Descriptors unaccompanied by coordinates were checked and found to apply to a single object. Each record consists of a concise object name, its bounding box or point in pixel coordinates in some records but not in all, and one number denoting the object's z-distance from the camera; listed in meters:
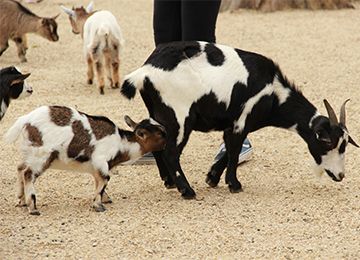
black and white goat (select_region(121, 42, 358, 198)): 7.80
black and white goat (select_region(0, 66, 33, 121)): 8.12
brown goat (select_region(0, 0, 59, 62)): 16.22
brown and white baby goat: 7.39
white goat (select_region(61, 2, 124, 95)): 13.18
